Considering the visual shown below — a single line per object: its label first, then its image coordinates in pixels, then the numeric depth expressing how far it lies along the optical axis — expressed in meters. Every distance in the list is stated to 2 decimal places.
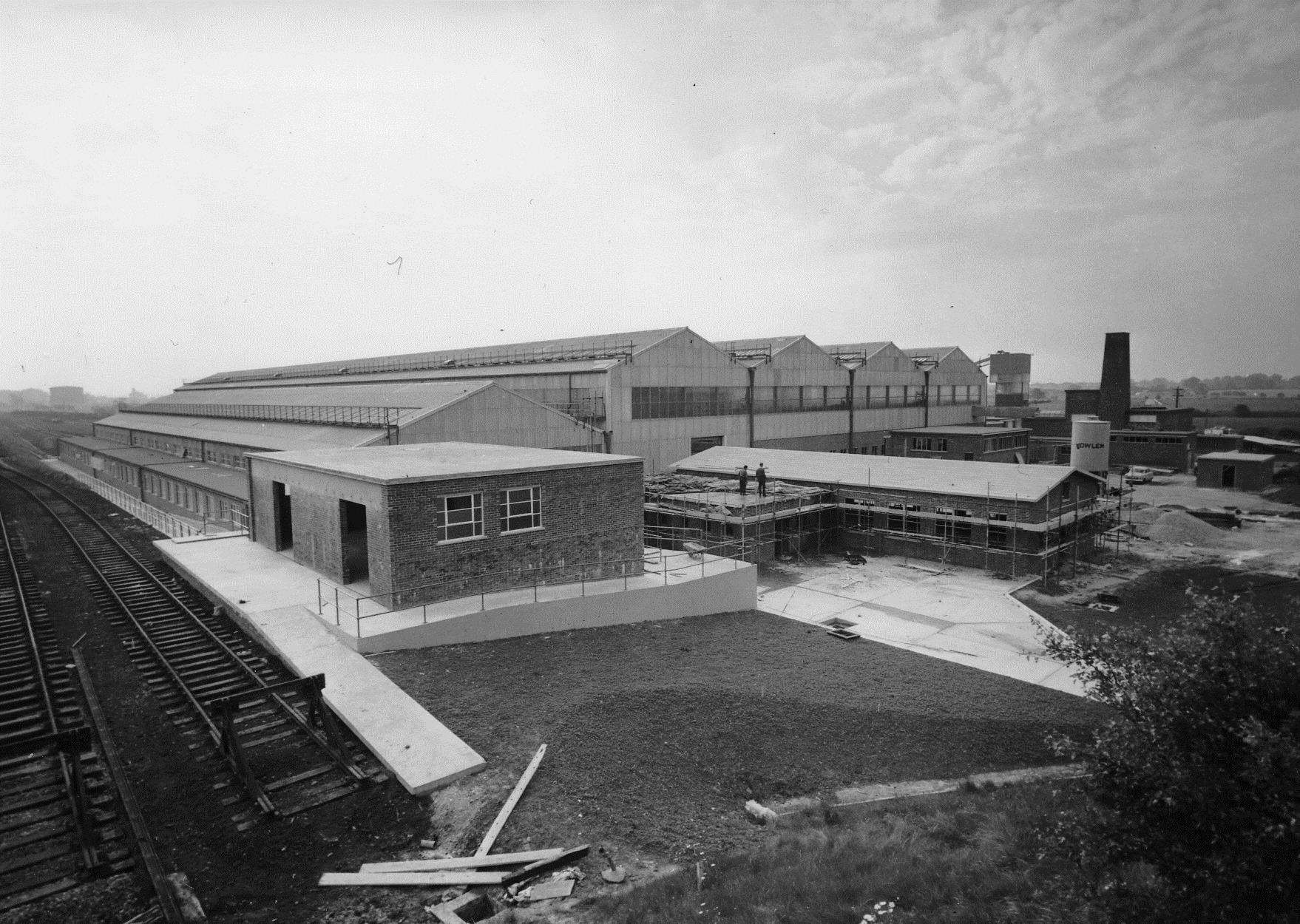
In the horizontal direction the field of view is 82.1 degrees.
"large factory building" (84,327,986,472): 33.50
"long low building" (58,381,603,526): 30.03
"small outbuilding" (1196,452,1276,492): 49.25
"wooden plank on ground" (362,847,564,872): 8.77
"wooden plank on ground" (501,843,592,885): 8.48
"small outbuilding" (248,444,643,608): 17.20
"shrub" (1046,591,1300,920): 5.09
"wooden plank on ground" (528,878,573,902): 8.30
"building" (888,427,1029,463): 52.22
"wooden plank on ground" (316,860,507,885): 8.45
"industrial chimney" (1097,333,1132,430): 66.19
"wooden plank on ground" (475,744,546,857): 9.15
